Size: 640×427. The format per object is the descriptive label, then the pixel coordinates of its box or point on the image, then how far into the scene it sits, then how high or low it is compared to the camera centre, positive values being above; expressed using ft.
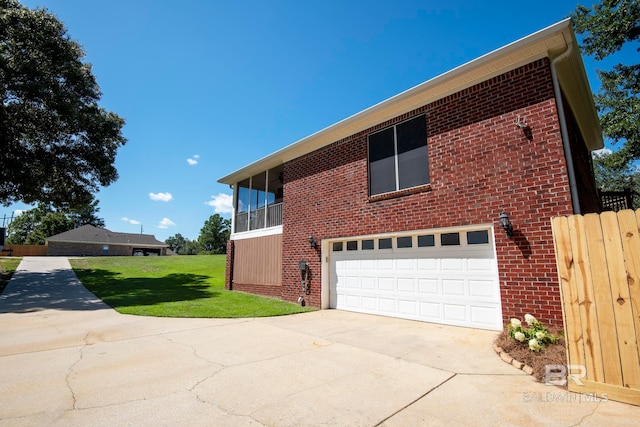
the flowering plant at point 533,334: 14.37 -3.72
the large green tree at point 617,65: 46.37 +34.07
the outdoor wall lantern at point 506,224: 19.38 +2.25
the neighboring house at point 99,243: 130.62 +7.54
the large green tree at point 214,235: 214.90 +17.34
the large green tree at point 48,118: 41.19 +21.24
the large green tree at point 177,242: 329.77 +19.42
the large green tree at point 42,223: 178.29 +23.07
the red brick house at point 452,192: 18.95 +5.29
